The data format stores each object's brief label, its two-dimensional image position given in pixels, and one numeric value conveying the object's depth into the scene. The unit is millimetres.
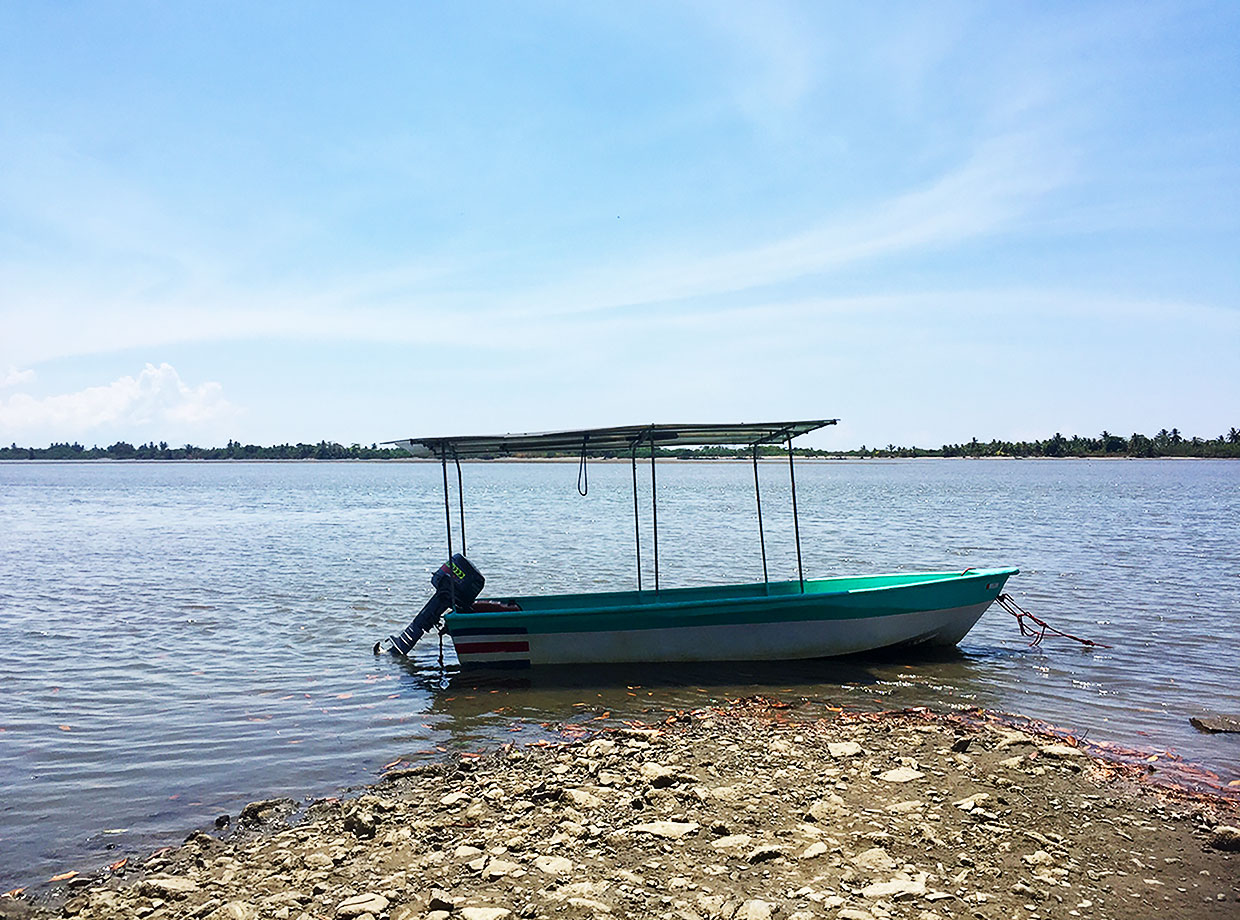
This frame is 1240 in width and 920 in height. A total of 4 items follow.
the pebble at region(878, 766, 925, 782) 7270
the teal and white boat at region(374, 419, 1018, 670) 11984
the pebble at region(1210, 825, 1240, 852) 6020
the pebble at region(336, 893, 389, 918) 5207
